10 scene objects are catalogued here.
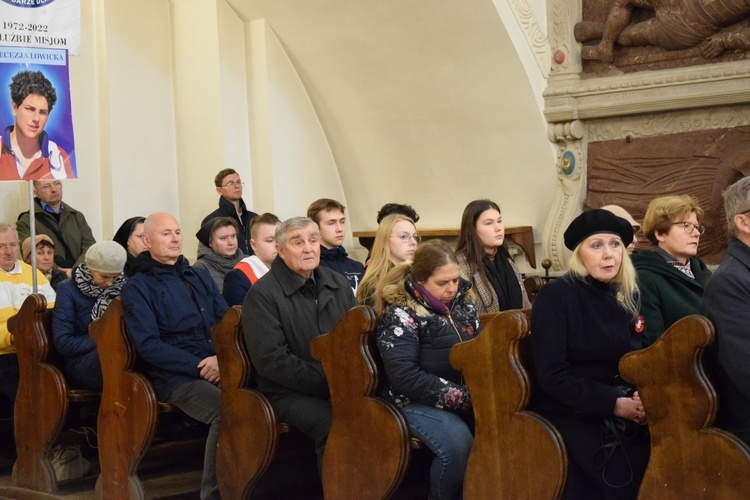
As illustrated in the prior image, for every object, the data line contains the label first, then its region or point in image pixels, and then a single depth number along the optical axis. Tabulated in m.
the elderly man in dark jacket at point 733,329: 2.96
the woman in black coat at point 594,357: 3.27
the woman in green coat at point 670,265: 3.84
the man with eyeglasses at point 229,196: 7.54
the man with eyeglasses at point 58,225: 7.12
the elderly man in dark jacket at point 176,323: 4.37
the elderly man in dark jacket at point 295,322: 4.02
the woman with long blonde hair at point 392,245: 4.84
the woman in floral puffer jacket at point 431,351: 3.63
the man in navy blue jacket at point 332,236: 5.34
